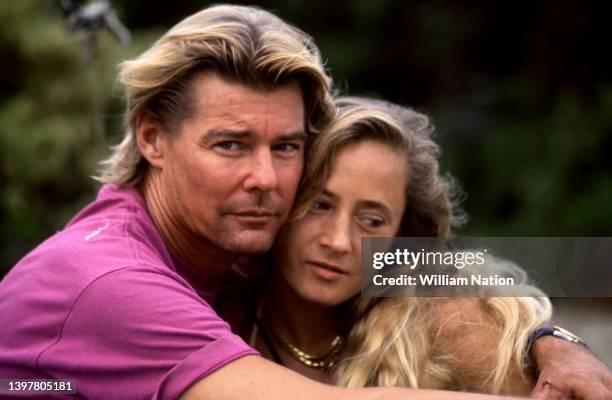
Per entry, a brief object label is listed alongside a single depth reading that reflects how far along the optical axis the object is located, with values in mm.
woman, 5574
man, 4328
